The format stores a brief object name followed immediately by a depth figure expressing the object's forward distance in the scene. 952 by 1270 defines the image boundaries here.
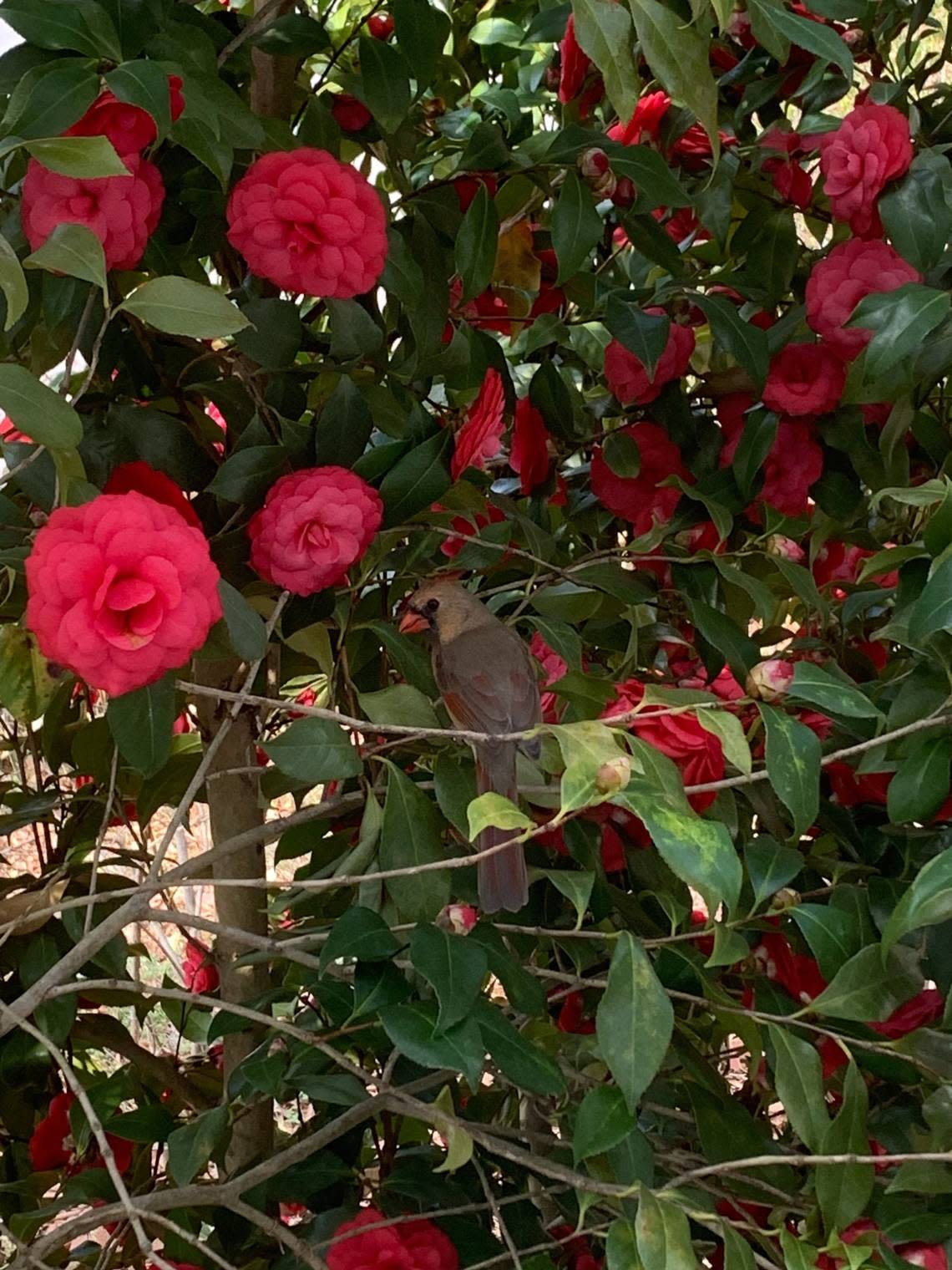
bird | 0.99
